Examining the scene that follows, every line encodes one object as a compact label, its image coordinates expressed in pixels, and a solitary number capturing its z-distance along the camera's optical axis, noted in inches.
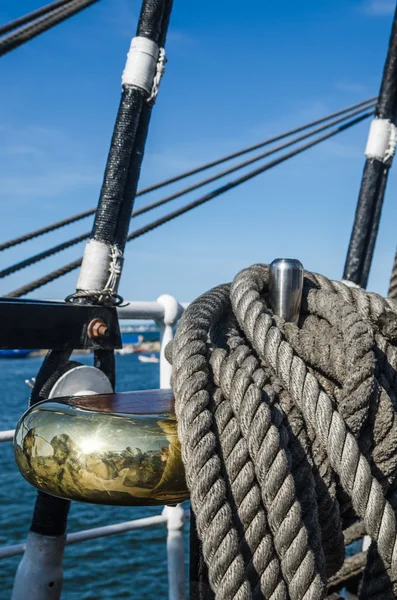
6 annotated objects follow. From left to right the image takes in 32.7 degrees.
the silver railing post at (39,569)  74.5
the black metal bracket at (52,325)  70.8
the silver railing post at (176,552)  93.1
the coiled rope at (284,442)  35.1
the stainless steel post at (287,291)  45.4
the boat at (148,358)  2824.8
